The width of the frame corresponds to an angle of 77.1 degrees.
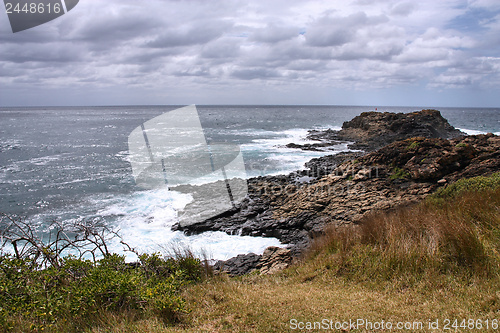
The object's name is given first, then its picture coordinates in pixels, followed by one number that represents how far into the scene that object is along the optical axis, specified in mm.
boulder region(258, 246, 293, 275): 8945
